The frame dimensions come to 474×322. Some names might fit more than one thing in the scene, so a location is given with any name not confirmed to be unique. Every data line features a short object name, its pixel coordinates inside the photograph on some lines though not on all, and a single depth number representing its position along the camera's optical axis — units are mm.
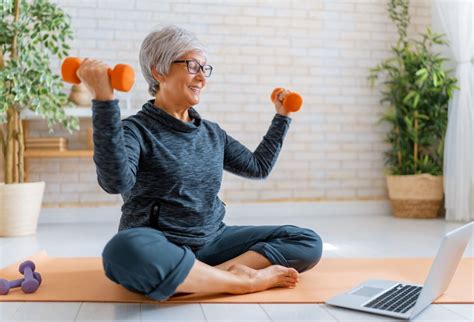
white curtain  4352
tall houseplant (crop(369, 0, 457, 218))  4617
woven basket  4621
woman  1799
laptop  1728
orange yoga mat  1986
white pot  3754
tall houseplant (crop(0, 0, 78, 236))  3662
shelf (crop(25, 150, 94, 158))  4188
